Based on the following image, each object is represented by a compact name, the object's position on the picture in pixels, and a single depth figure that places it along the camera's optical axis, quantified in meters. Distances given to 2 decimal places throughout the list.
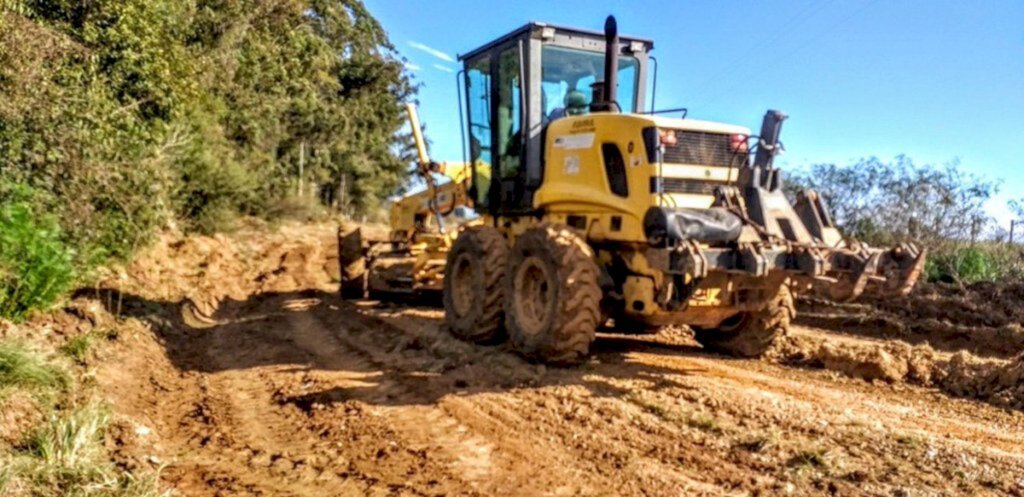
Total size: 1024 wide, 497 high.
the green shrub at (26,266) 7.02
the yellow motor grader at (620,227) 6.68
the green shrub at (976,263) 13.09
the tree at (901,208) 14.51
